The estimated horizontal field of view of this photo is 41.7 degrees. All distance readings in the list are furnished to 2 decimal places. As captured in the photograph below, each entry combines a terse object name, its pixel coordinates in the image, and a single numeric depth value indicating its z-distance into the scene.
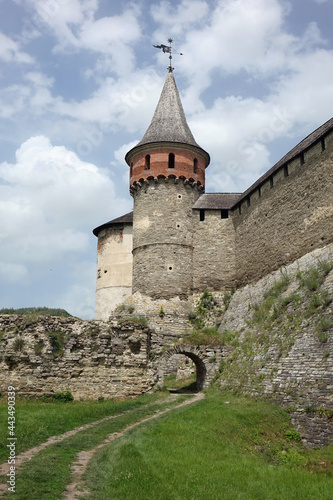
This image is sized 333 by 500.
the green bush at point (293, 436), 12.46
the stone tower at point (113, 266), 34.06
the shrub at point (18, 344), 17.66
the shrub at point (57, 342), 17.77
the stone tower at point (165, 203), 28.59
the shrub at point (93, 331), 18.31
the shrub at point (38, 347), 17.66
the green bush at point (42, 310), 39.62
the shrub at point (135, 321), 18.98
